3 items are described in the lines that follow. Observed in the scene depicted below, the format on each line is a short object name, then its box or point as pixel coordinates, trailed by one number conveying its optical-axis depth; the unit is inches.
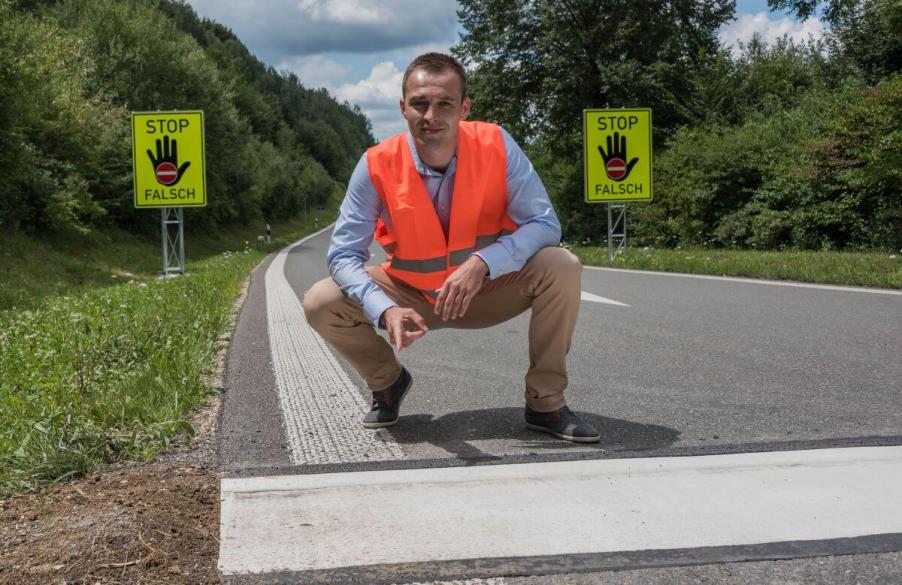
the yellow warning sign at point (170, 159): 721.6
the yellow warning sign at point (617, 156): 697.6
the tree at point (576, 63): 1144.8
